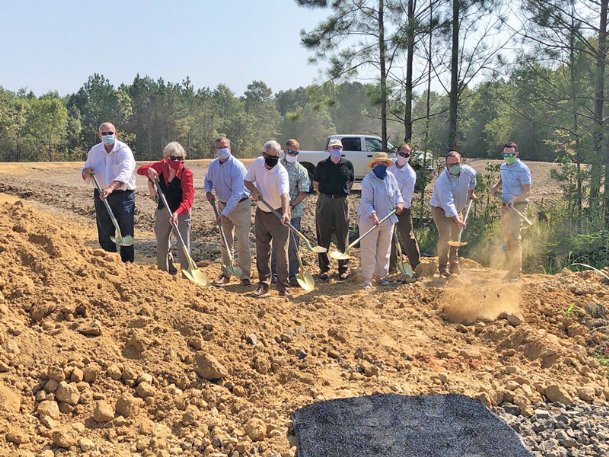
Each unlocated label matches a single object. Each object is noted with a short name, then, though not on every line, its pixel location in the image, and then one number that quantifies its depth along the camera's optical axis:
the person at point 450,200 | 7.36
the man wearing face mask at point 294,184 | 7.22
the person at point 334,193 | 7.58
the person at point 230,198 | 6.86
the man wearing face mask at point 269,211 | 6.42
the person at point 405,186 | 7.54
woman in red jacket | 6.43
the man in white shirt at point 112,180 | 6.43
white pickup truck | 16.64
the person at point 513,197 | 7.34
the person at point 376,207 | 7.18
